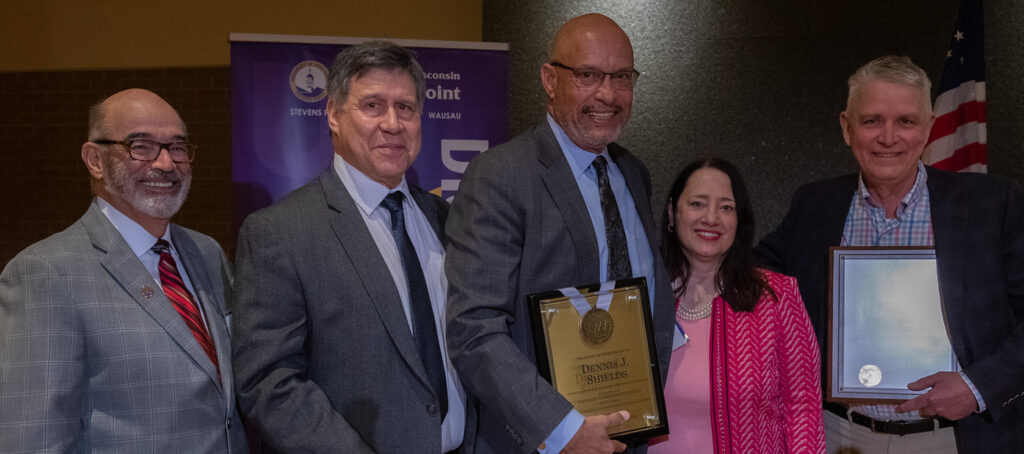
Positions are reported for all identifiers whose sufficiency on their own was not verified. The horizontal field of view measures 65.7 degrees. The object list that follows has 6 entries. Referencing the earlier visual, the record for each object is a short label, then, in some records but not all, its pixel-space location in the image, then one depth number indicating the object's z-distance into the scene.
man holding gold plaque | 2.06
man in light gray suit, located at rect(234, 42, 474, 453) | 2.06
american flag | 4.58
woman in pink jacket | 2.48
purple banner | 4.38
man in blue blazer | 2.70
